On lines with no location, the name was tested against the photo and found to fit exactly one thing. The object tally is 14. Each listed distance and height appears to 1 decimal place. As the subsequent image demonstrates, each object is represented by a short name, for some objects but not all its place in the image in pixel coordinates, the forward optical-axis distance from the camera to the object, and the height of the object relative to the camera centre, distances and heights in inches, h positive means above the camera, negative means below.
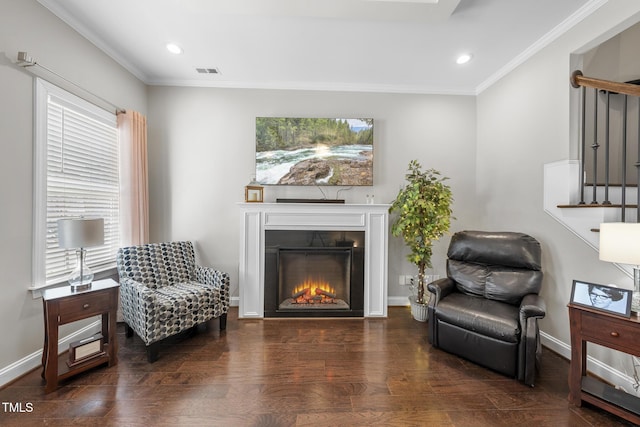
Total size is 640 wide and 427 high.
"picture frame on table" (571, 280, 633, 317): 62.3 -20.6
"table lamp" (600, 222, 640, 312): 59.3 -7.3
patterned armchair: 88.3 -31.1
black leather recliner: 78.9 -31.8
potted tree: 116.0 -2.4
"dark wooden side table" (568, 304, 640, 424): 61.1 -31.9
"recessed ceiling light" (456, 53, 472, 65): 110.0 +65.0
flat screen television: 133.3 +30.6
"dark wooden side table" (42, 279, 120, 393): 72.7 -31.3
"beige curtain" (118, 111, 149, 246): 114.3 +13.8
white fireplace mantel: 122.6 -8.9
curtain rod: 75.7 +42.5
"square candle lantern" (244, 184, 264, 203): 125.8 +8.3
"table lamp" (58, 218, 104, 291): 75.3 -8.4
